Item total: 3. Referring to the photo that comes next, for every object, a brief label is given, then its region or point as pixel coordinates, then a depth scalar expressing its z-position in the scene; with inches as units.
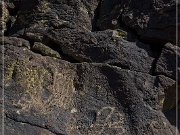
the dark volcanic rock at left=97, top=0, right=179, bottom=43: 143.1
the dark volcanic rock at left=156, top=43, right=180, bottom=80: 138.0
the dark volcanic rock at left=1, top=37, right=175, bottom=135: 131.8
